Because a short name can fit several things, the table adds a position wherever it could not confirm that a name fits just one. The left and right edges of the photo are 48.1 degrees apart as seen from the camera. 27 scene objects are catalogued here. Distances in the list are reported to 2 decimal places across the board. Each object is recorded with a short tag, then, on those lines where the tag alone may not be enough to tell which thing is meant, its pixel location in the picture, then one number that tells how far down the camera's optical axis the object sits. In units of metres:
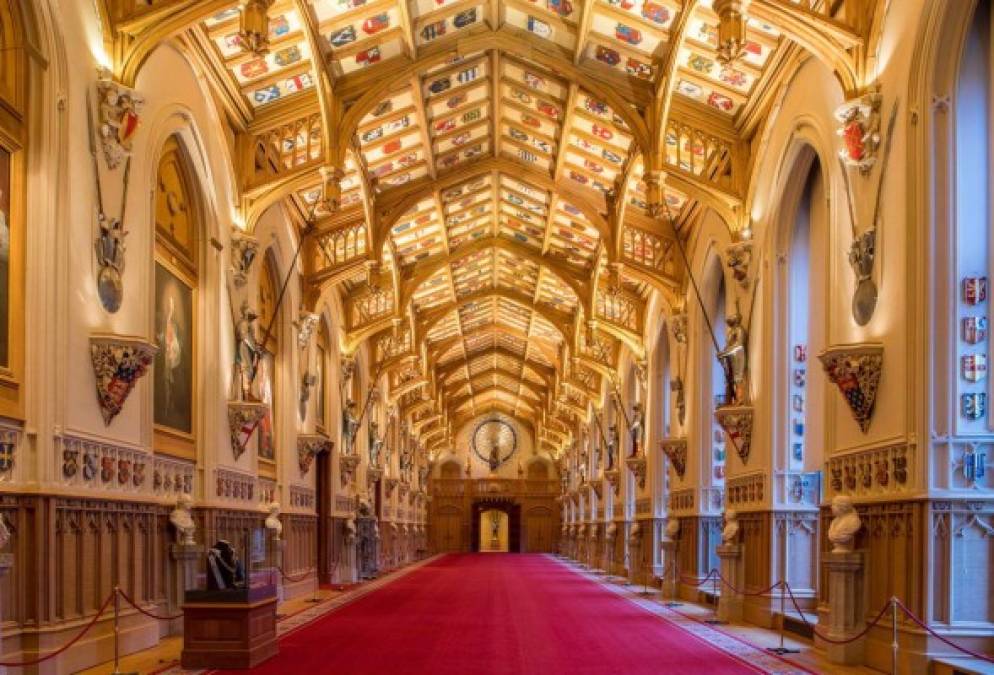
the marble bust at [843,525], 13.11
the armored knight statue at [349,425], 30.89
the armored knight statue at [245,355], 19.20
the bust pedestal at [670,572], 24.66
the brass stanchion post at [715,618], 18.50
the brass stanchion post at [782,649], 14.16
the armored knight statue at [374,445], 36.94
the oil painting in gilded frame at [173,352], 15.89
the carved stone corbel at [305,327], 24.77
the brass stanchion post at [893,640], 10.97
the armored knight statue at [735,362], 19.33
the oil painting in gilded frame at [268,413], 21.77
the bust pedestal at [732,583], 18.94
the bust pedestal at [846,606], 12.98
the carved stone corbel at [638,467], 30.46
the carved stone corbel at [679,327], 24.62
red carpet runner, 12.88
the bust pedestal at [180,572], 15.70
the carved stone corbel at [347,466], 30.61
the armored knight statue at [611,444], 37.81
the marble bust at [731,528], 19.20
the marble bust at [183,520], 15.59
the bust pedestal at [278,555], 20.78
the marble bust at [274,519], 20.56
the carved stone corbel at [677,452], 24.84
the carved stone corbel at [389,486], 43.20
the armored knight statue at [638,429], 31.06
